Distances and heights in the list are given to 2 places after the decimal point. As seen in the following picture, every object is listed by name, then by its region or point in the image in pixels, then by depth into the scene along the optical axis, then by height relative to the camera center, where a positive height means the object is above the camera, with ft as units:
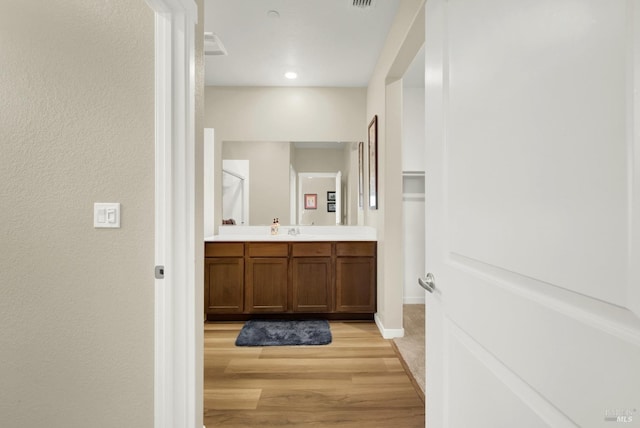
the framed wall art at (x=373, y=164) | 9.86 +1.64
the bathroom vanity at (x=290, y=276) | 10.30 -2.07
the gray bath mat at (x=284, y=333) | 8.70 -3.56
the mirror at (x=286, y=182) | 12.00 +1.26
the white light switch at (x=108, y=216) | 4.15 -0.02
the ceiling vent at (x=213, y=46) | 8.34 +4.77
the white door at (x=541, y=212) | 1.50 +0.01
